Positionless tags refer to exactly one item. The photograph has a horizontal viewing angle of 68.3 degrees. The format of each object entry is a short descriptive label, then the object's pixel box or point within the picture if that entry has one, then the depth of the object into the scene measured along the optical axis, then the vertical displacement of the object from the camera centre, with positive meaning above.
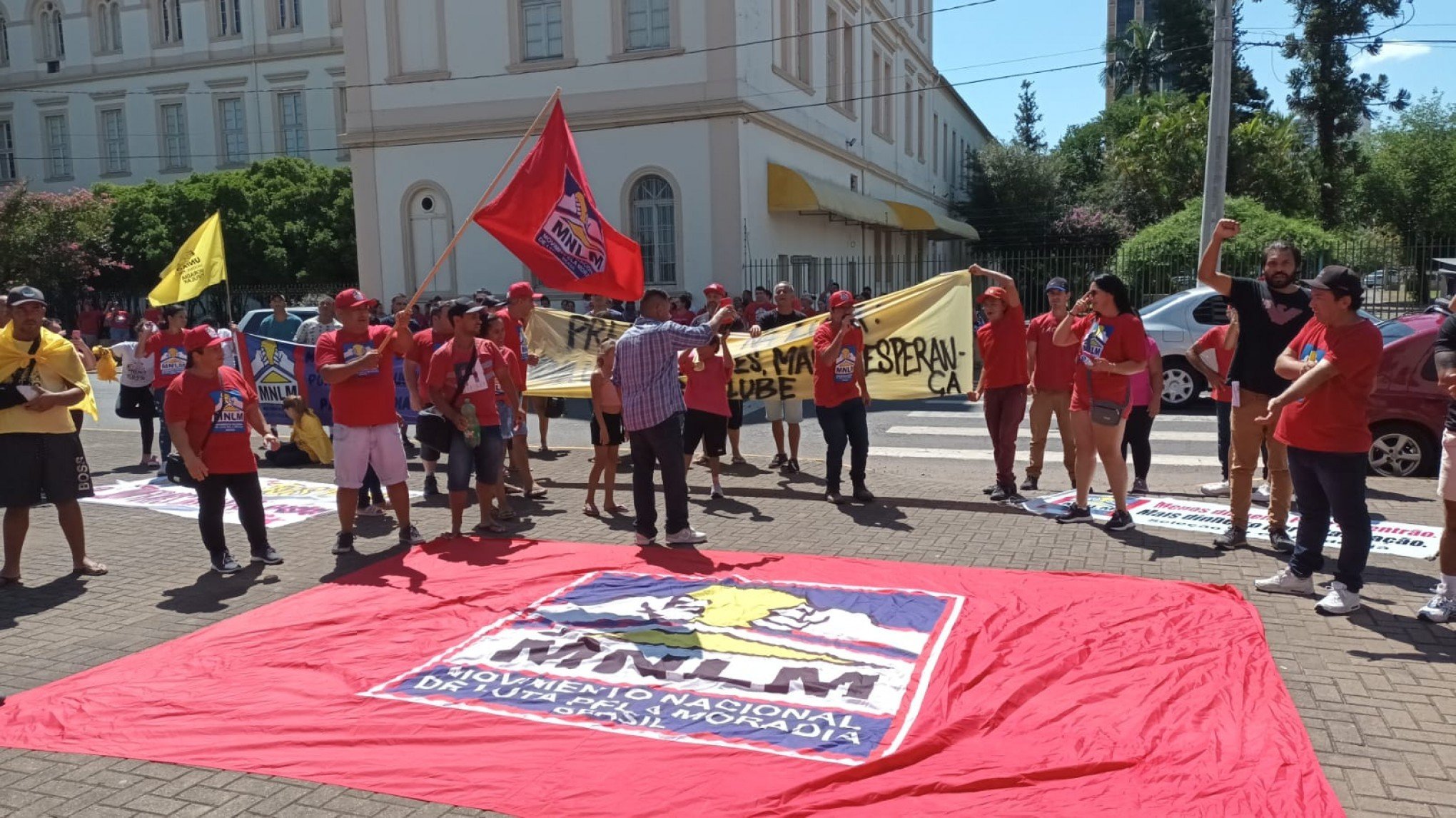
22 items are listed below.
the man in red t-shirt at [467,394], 7.62 -0.66
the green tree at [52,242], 29.34 +1.98
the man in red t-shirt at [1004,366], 8.63 -0.65
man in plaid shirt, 7.15 -0.65
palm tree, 49.06 +10.37
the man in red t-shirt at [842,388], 8.64 -0.79
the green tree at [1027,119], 90.25 +14.06
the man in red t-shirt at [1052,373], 8.71 -0.71
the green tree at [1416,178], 33.34 +3.07
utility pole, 17.27 +2.53
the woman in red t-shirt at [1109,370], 7.35 -0.59
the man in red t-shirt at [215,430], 6.73 -0.77
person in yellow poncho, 6.64 -0.68
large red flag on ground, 3.88 -1.75
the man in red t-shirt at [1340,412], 5.59 -0.71
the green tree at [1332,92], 35.94 +6.53
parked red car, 9.41 -1.18
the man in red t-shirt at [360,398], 7.02 -0.63
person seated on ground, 11.45 -1.43
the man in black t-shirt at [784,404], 10.65 -1.14
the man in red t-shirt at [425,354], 8.26 -0.41
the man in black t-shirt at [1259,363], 6.70 -0.54
